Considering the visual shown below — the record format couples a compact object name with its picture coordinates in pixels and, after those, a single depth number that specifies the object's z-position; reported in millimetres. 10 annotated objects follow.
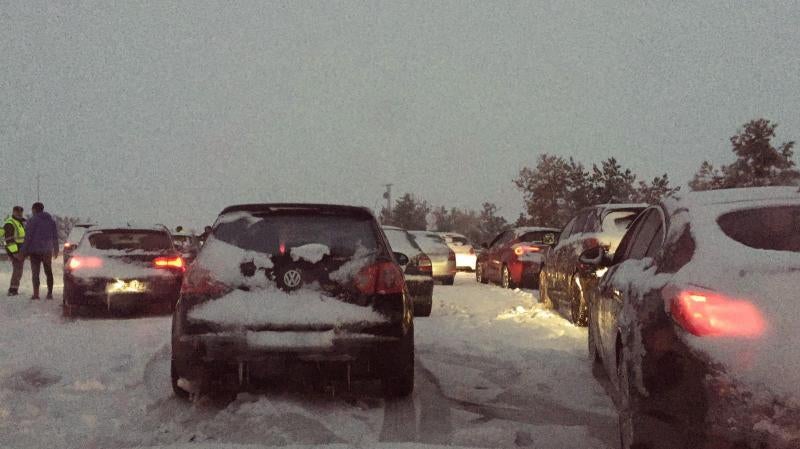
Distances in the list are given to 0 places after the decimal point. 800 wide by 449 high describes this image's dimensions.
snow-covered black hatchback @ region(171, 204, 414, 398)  5531
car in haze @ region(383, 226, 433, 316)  12109
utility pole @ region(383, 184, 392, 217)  86912
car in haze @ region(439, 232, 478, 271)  27016
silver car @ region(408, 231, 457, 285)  19094
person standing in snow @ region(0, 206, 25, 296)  16266
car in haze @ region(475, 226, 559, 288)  17469
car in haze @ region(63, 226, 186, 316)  12062
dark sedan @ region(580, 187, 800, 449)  3184
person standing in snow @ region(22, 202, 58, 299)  15211
